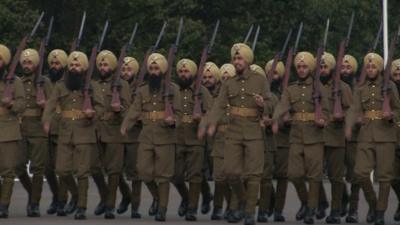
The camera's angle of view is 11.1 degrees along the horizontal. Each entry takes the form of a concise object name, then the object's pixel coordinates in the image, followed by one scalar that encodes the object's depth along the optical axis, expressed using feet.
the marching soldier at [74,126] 79.92
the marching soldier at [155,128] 79.71
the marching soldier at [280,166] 81.30
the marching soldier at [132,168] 82.23
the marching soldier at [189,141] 82.07
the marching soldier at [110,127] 81.97
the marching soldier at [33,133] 81.25
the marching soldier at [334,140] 79.73
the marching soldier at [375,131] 76.84
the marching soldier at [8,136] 79.15
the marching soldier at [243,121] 77.36
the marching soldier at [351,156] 80.69
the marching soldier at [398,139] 77.97
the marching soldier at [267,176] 80.69
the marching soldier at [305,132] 78.33
